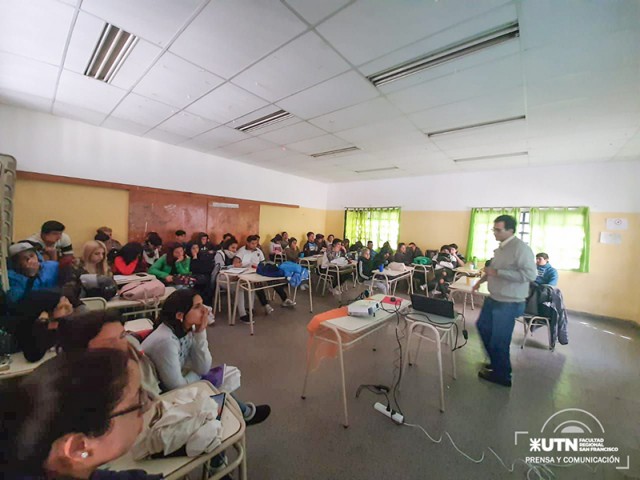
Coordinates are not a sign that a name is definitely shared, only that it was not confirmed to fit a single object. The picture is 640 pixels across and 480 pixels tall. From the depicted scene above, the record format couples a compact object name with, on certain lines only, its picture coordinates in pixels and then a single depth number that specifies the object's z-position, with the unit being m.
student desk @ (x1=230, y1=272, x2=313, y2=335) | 3.39
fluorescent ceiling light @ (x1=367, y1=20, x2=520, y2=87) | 1.81
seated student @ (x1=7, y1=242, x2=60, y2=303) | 1.98
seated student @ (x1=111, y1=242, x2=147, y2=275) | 3.60
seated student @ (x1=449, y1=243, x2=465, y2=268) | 5.58
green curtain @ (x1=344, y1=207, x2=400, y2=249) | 7.36
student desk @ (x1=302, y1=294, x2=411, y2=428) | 1.87
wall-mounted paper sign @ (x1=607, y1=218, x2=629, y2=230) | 4.57
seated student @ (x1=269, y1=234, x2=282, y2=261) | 6.51
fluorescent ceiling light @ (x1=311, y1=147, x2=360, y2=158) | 4.78
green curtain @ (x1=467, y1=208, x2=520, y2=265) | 5.76
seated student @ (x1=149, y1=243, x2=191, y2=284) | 3.83
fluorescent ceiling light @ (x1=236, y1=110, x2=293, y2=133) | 3.38
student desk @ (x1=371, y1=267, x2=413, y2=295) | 4.60
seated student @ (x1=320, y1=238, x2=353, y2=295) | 5.40
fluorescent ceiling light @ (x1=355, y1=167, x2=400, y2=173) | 6.16
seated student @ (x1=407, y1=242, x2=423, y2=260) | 6.57
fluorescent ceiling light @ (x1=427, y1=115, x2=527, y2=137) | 3.17
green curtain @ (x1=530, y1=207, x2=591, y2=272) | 4.85
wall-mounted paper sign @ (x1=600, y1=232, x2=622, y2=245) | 4.62
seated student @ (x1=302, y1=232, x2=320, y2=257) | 7.00
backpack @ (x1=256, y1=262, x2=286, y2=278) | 3.73
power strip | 1.88
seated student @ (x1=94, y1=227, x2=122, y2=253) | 4.14
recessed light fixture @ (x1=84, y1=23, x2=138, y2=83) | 2.04
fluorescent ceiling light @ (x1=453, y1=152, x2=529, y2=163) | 4.54
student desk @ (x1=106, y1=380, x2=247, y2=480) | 0.86
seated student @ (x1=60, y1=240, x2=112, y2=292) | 2.77
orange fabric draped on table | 2.02
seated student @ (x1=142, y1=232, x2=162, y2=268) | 4.21
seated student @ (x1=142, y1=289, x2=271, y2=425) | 1.37
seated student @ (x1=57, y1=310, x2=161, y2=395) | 1.13
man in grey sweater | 2.33
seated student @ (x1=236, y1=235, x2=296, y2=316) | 4.30
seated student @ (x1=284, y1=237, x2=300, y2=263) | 6.45
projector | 2.10
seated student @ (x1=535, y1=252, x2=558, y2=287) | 3.86
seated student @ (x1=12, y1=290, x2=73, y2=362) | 1.49
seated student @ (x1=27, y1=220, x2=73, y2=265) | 3.02
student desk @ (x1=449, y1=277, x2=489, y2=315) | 3.34
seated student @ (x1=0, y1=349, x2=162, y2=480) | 0.49
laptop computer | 2.16
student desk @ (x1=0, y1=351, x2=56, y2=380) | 1.34
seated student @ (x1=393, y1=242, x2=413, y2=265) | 6.42
